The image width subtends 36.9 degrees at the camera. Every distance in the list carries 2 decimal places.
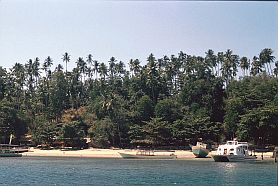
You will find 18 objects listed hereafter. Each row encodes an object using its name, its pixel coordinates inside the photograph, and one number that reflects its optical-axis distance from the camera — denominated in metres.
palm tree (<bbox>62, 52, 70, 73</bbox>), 109.16
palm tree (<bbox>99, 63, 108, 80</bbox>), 103.00
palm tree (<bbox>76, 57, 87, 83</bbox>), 108.86
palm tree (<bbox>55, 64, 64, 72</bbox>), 104.16
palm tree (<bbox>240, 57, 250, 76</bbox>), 102.62
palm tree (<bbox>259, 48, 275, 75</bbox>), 97.88
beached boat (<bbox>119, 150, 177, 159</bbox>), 63.04
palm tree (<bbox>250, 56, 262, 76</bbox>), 100.06
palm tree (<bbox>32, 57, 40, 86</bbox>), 104.53
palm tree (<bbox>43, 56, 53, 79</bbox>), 108.97
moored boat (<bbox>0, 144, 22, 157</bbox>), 71.38
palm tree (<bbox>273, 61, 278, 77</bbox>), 102.41
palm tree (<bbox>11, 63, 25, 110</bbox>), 94.46
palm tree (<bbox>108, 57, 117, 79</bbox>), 107.21
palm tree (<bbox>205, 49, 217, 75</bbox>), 105.71
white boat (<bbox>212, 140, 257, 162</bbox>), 56.12
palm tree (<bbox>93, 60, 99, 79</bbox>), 108.38
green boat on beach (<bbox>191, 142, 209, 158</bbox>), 62.59
